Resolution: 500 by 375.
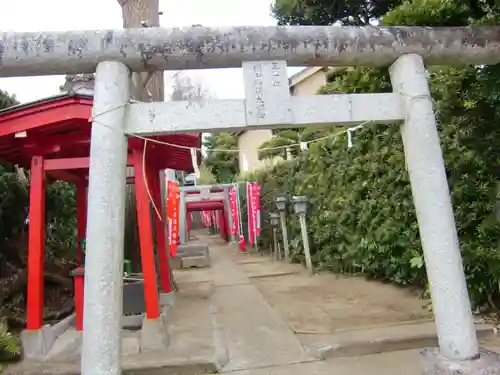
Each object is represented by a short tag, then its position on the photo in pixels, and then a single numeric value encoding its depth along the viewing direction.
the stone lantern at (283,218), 12.12
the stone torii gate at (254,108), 3.01
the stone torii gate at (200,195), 17.94
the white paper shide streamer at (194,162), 5.41
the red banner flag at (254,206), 14.59
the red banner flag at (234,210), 16.70
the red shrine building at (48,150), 4.67
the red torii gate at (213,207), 20.58
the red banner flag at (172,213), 10.77
